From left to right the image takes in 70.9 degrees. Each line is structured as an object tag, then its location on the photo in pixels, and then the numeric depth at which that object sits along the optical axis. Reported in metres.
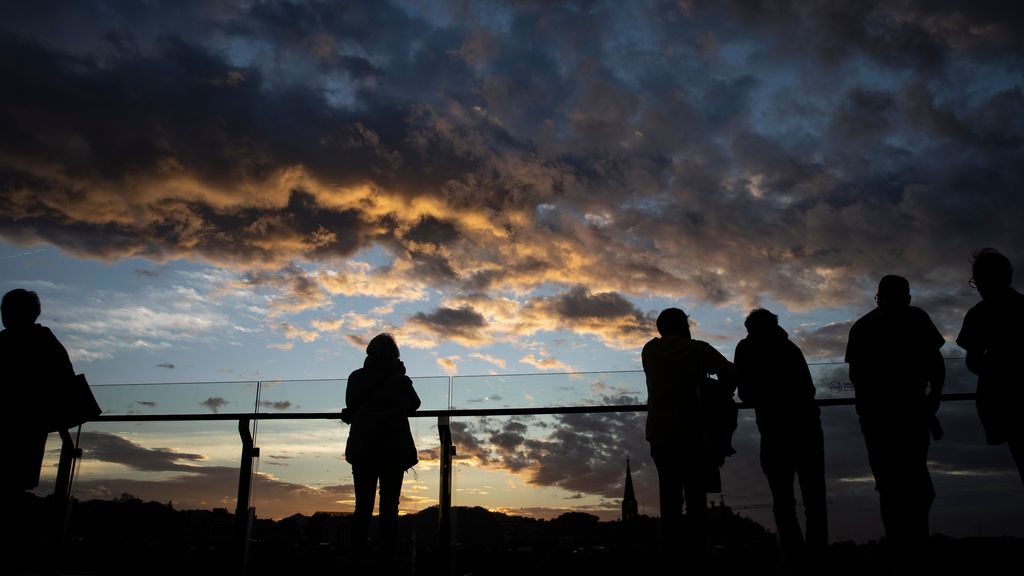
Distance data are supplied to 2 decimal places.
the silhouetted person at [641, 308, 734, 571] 4.02
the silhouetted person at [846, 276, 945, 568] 3.58
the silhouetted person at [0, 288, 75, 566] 3.57
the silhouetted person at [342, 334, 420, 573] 4.86
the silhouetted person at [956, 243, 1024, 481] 3.24
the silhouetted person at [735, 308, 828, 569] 4.07
